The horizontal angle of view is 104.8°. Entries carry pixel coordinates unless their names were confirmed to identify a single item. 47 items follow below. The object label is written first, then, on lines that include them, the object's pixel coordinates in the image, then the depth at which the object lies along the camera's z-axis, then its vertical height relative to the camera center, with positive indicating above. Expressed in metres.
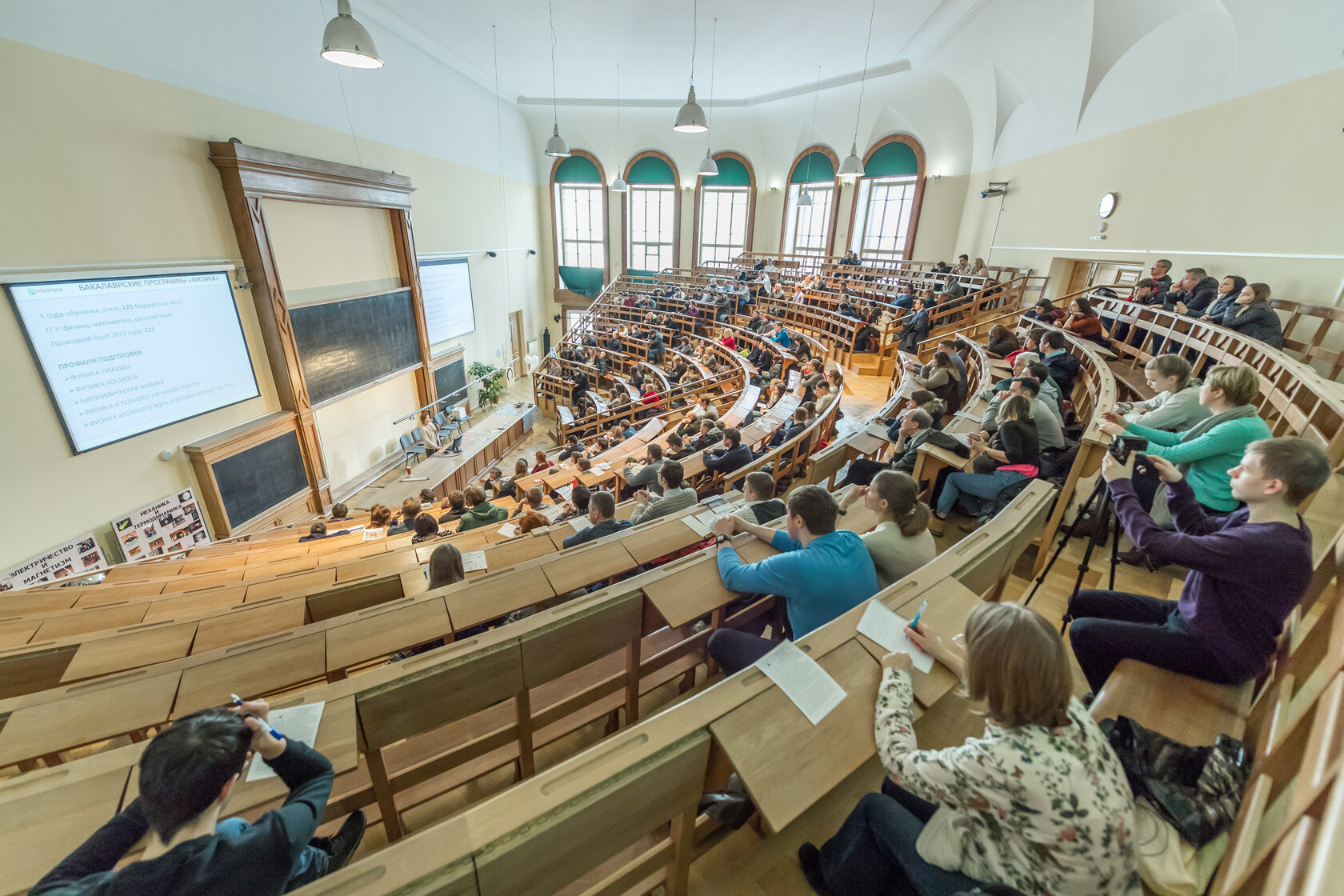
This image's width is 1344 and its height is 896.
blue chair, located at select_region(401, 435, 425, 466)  10.53 -4.01
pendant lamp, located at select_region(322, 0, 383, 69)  4.25 +1.53
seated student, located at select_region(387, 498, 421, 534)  5.55 -2.85
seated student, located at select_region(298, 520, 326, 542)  5.63 -3.05
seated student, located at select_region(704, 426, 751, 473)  4.50 -1.71
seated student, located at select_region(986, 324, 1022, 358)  5.84 -0.94
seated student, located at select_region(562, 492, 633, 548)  3.05 -1.58
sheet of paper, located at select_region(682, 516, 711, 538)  2.60 -1.34
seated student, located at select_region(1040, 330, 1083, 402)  4.58 -0.89
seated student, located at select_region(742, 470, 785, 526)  2.79 -1.31
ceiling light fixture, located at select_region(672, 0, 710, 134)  6.53 +1.52
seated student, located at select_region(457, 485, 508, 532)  4.71 -2.36
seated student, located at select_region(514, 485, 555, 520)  5.36 -2.59
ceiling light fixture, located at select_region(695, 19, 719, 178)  11.21 +1.60
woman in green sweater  2.26 -0.73
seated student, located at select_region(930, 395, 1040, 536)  2.98 -1.11
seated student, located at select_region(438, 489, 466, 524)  5.23 -2.54
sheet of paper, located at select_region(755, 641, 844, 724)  1.41 -1.14
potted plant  13.74 -3.64
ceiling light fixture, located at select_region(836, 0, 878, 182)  10.02 +1.49
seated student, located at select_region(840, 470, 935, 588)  2.13 -1.10
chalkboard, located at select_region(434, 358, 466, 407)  12.05 -3.20
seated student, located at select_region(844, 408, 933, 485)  3.48 -1.28
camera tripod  2.07 -1.14
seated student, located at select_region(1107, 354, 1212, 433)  2.96 -0.79
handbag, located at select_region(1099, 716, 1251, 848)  1.23 -1.22
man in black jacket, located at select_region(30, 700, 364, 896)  1.00 -1.16
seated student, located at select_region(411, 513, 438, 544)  4.18 -2.19
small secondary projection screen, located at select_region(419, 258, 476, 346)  11.55 -1.32
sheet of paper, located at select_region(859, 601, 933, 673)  1.56 -1.14
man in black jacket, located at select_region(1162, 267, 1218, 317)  5.32 -0.35
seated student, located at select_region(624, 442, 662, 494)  4.91 -2.06
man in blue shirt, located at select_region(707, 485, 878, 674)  1.90 -1.14
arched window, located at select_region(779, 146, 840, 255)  15.71 +1.15
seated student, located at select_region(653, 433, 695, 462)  5.26 -1.97
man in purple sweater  1.48 -0.89
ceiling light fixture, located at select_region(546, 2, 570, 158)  10.29 +1.77
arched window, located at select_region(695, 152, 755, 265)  17.03 +1.11
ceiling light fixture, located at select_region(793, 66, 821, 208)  13.53 +1.32
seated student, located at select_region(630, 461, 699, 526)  3.36 -1.54
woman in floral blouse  1.05 -1.05
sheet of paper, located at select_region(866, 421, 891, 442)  3.83 -1.27
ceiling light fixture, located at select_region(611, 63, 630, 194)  13.46 +1.46
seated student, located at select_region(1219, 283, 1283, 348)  4.37 -0.47
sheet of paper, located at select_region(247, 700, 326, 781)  1.44 -1.28
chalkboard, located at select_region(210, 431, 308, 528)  6.75 -3.16
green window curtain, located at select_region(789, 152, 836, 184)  15.67 +2.24
